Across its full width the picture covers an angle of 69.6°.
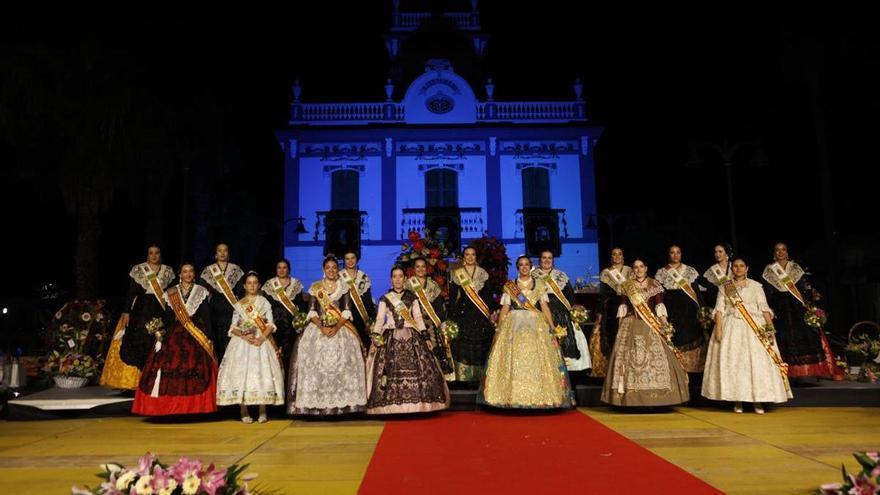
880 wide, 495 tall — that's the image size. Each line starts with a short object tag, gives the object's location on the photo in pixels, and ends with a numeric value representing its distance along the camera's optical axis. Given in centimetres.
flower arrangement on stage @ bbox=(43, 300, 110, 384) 877
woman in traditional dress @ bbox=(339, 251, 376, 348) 748
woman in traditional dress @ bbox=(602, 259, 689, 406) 699
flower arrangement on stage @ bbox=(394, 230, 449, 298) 879
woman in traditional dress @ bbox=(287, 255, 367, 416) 686
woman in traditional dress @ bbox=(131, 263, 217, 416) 687
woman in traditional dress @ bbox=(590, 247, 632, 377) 782
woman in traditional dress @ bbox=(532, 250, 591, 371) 804
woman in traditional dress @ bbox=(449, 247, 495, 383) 781
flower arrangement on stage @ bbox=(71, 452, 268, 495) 319
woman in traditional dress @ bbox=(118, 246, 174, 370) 755
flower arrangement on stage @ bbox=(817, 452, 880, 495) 317
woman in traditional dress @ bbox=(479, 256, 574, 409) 688
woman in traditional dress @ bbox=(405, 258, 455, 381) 750
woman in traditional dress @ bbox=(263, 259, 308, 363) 753
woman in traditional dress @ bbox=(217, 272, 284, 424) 683
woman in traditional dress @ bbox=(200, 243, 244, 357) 765
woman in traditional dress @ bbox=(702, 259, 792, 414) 698
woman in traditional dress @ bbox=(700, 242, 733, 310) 775
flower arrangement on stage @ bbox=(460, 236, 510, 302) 1011
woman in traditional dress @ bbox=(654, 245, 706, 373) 808
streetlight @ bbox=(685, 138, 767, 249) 1263
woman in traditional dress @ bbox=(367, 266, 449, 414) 685
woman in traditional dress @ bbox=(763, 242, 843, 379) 812
